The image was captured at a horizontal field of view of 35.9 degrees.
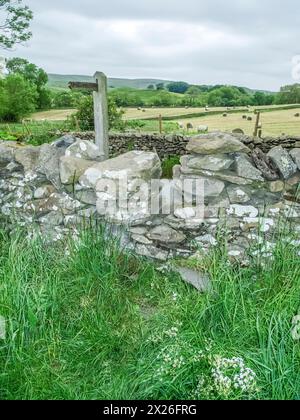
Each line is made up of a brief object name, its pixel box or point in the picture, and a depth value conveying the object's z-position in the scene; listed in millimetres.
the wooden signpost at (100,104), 5160
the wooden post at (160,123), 12231
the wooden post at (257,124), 11101
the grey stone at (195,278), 3011
